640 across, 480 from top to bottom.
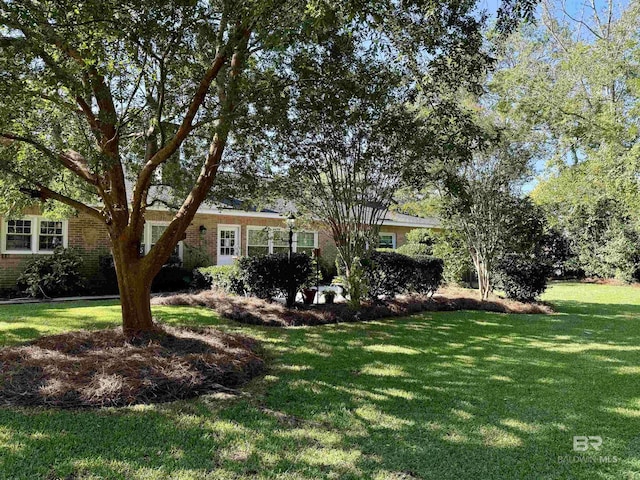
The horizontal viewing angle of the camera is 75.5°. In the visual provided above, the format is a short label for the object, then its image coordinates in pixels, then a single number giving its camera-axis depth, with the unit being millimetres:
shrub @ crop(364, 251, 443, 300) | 11336
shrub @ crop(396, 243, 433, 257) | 17453
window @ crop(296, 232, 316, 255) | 19156
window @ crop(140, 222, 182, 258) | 15133
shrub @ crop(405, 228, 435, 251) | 18233
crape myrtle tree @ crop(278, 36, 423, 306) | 6527
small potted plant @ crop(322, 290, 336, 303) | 11325
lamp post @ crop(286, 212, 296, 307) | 10414
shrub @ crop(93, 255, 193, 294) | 13844
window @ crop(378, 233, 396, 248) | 22048
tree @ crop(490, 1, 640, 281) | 11852
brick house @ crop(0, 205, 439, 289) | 12883
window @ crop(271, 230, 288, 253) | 16922
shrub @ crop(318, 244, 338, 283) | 18139
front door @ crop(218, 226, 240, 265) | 16969
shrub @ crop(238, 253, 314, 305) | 10297
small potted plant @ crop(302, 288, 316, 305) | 10969
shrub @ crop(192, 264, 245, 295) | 11174
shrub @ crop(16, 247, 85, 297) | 12164
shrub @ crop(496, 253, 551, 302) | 12016
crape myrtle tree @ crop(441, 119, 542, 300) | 11586
